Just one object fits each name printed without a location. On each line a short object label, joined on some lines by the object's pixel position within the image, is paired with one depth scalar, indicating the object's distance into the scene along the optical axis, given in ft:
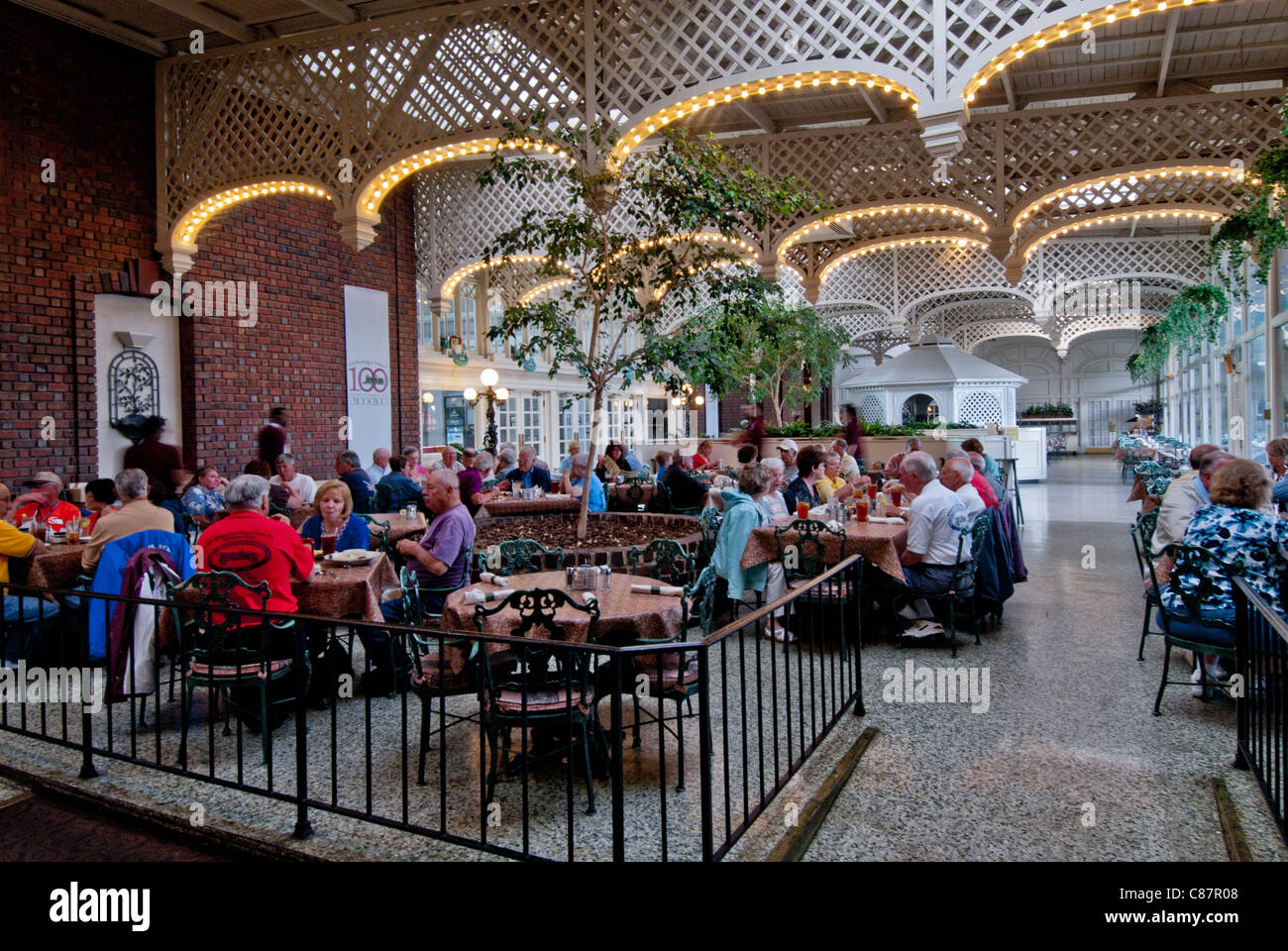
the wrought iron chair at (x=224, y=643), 12.69
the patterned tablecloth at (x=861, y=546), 18.33
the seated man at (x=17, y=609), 16.05
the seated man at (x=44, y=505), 19.98
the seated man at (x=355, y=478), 26.55
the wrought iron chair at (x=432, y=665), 12.01
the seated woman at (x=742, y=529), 19.47
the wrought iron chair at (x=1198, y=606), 13.38
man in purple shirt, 15.64
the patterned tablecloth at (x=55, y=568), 16.75
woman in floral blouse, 13.20
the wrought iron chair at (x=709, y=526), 22.27
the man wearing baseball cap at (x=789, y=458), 33.39
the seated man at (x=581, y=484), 27.94
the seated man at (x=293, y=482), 26.63
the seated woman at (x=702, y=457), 41.34
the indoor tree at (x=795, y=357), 60.39
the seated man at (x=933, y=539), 18.56
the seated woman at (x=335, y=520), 17.78
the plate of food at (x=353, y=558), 16.25
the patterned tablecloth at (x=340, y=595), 14.83
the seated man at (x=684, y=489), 29.62
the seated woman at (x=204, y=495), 23.25
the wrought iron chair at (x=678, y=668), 11.83
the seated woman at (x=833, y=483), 24.57
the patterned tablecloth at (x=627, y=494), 32.37
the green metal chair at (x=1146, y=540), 15.94
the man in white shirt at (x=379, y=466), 30.89
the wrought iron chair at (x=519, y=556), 16.94
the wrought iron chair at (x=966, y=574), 18.30
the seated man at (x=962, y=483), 20.17
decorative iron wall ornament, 28.63
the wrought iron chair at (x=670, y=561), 15.96
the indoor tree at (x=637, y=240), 20.79
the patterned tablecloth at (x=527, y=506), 26.53
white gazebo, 72.23
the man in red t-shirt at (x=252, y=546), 13.60
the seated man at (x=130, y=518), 15.56
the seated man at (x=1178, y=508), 16.66
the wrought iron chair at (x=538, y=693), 10.55
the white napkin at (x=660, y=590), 12.89
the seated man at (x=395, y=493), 26.96
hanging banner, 37.70
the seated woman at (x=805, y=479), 23.58
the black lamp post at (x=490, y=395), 40.81
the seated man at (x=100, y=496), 16.44
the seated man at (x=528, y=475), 33.37
